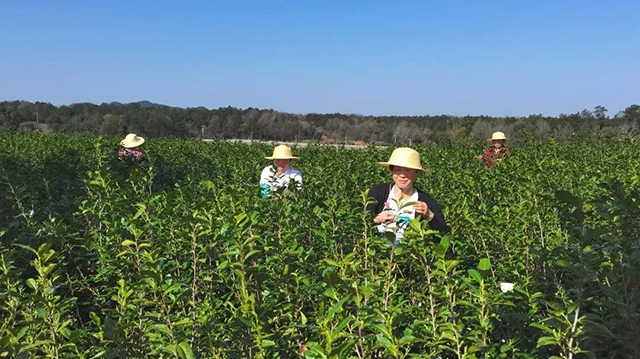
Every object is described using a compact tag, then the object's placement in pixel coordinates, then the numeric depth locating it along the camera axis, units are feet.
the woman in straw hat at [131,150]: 24.80
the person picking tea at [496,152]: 28.70
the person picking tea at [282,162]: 18.53
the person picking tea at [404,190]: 12.15
